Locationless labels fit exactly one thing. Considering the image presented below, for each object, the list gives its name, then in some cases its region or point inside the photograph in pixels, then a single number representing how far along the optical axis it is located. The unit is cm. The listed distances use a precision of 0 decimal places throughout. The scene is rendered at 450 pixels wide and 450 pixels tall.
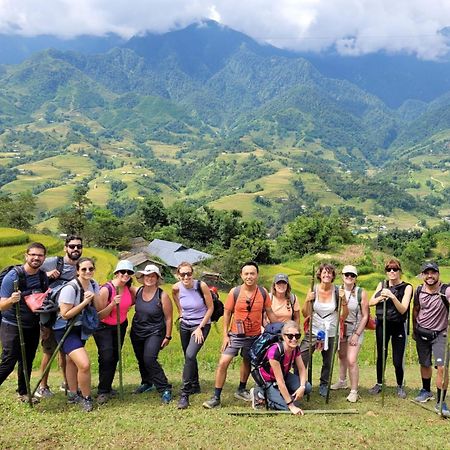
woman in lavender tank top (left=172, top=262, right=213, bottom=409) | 750
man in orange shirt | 723
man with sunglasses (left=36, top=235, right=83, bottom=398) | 725
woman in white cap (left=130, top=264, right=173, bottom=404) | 753
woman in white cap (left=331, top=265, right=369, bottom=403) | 769
